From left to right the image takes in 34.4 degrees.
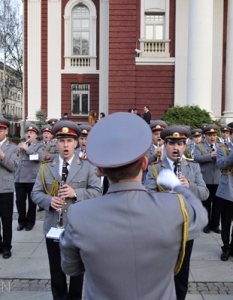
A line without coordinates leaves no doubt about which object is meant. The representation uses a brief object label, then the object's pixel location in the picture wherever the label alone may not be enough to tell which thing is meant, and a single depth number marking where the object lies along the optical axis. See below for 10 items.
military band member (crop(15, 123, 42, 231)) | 7.96
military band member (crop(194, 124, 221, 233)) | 7.74
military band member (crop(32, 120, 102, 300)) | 3.98
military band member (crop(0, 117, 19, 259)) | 5.92
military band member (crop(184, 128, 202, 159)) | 8.18
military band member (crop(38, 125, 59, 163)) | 8.28
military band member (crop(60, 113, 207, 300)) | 1.86
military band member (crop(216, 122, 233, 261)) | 5.94
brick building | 21.25
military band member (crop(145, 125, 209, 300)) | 4.32
